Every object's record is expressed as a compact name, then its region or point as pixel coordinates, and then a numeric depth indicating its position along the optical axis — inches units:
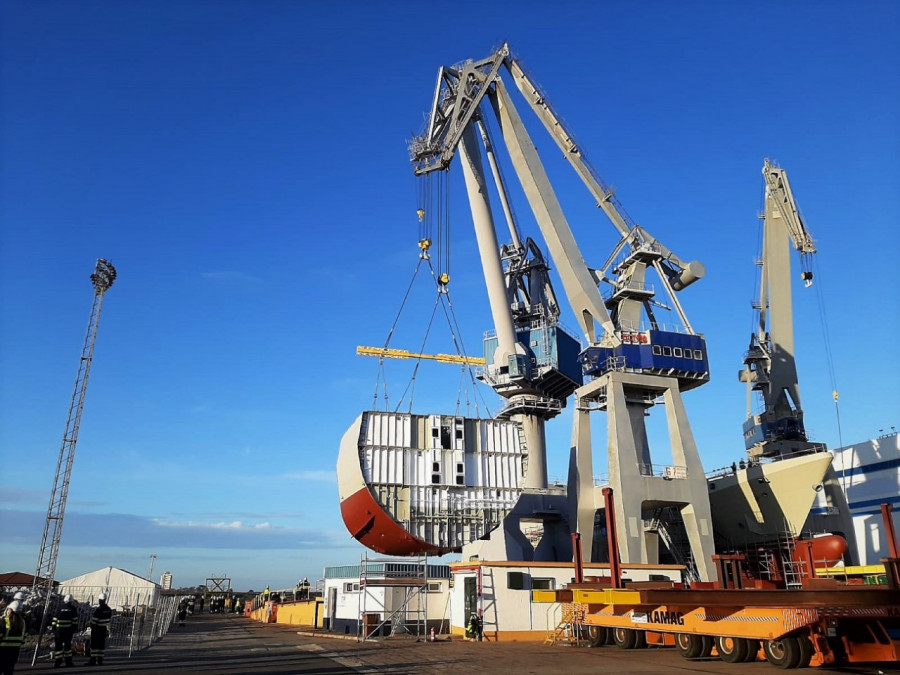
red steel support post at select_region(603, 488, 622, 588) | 772.0
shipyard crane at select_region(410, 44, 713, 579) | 1519.4
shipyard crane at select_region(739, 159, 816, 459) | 1910.7
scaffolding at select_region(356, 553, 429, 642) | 1200.8
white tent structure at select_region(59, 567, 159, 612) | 2498.0
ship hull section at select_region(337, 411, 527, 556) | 1362.0
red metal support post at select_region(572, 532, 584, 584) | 906.7
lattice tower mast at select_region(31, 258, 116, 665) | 1680.6
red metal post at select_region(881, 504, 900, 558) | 734.5
